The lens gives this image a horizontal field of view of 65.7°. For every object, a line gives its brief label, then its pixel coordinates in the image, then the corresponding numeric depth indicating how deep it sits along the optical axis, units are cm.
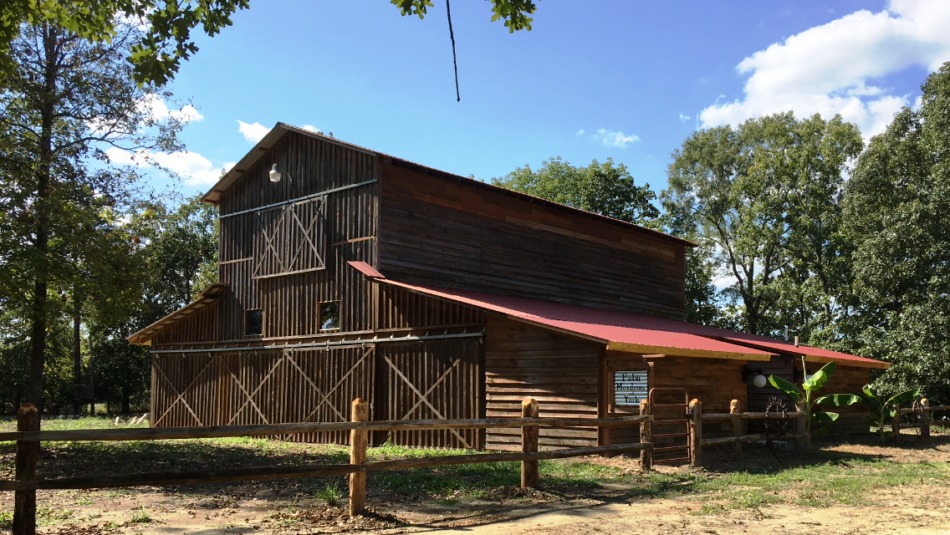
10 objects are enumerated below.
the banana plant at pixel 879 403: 1886
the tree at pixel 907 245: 2644
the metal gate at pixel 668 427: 1482
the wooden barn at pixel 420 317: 1565
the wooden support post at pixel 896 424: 1891
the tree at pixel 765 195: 3709
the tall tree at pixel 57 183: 1484
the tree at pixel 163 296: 4250
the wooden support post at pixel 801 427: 1569
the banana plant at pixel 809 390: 1622
